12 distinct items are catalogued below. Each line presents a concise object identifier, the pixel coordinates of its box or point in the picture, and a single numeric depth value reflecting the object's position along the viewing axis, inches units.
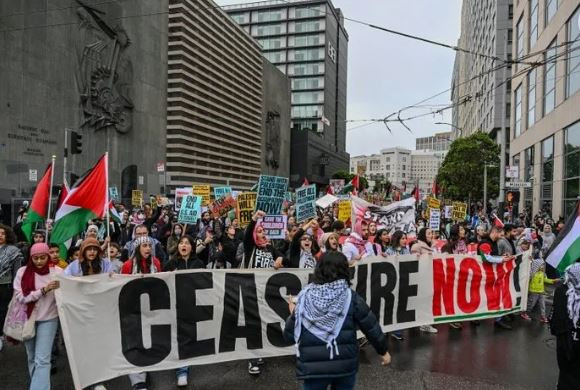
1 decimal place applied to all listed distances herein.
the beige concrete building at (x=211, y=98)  1314.0
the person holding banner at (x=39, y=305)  172.9
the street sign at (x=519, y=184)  737.0
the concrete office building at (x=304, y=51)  3518.7
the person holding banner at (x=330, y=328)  123.6
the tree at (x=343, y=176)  3420.8
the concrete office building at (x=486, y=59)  2009.1
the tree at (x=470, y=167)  1584.6
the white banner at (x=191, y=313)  183.2
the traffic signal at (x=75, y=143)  533.0
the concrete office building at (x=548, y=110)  825.5
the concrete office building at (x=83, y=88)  806.5
